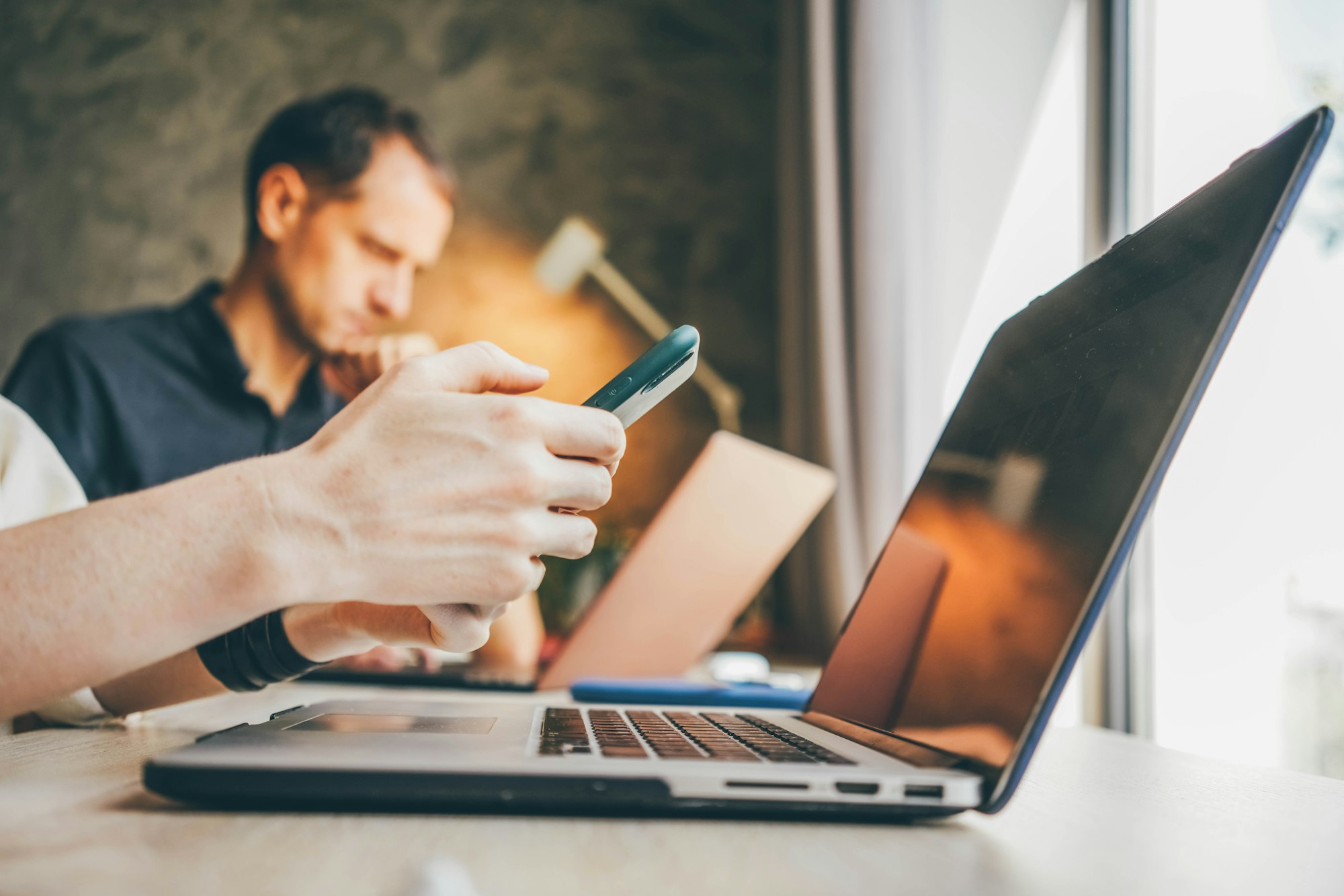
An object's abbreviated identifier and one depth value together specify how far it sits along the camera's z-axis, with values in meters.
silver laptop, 0.31
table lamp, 1.80
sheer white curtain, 1.28
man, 1.43
